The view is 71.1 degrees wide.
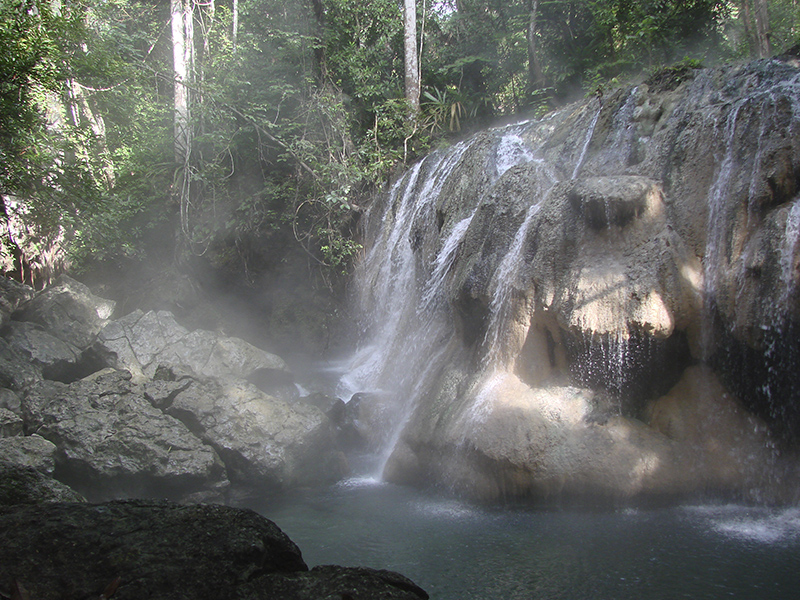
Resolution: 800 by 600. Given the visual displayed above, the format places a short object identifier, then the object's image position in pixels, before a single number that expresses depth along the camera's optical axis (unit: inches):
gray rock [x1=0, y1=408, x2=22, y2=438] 264.5
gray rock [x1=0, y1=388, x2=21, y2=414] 292.5
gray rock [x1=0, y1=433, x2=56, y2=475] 229.9
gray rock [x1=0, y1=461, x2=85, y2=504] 137.0
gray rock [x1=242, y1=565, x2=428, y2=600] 93.7
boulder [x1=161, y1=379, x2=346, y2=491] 286.4
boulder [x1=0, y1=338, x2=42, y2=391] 328.2
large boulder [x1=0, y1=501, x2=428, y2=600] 92.8
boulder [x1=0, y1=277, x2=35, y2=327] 412.0
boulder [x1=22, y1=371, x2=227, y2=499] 258.8
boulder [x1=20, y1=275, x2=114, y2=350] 418.9
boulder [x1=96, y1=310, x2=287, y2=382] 385.1
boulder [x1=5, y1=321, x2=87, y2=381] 359.6
